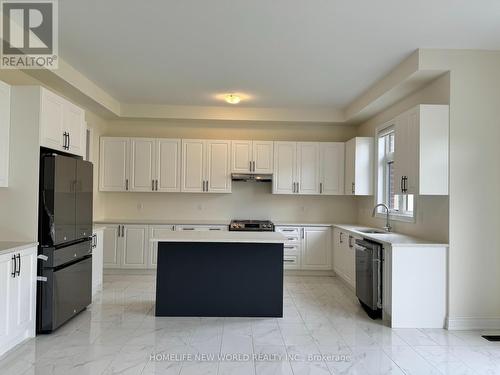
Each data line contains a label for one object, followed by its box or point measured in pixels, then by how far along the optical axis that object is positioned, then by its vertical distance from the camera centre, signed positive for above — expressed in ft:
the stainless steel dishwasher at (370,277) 13.08 -3.11
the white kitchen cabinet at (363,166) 19.10 +1.29
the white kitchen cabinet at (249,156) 20.74 +1.86
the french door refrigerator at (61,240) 11.01 -1.65
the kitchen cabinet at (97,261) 15.29 -3.10
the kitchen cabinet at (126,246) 19.58 -3.03
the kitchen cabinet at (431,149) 12.23 +1.41
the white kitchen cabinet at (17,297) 9.51 -2.99
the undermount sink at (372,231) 16.72 -1.79
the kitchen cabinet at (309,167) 20.93 +1.29
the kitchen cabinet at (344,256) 16.67 -3.12
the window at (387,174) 16.78 +0.86
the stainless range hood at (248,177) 20.59 +0.69
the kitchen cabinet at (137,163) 20.45 +1.36
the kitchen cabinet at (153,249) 19.64 -3.18
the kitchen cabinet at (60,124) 11.16 +2.05
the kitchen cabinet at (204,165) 20.67 +1.34
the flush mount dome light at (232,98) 17.79 +4.37
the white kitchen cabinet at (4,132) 10.54 +1.55
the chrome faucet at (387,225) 16.48 -1.47
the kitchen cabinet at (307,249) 20.11 -3.13
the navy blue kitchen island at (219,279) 13.15 -3.14
